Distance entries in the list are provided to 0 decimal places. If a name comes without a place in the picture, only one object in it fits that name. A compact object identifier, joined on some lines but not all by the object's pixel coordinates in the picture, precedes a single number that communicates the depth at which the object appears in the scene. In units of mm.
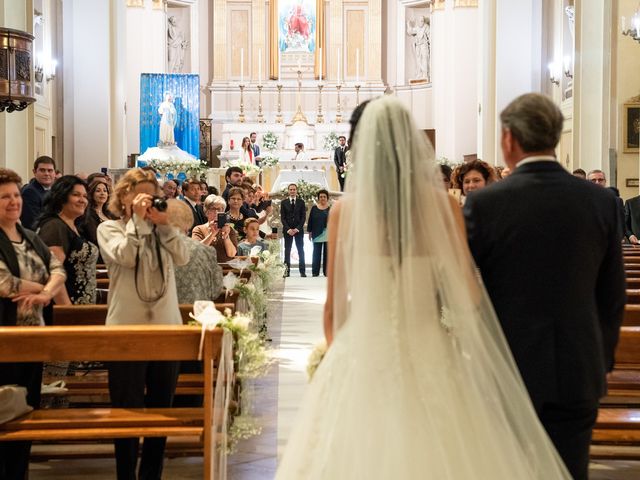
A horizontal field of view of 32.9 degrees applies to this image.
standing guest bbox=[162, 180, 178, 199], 11856
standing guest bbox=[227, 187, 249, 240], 11188
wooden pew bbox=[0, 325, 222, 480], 4875
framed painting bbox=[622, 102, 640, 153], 16312
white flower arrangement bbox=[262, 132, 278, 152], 25844
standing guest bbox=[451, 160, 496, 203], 6711
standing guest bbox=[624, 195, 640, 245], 12250
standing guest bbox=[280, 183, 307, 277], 17656
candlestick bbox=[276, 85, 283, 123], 28516
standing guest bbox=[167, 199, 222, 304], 7027
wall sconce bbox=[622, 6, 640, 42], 13566
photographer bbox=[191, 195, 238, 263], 9219
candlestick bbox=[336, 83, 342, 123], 28202
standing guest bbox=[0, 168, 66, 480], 5305
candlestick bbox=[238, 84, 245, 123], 28156
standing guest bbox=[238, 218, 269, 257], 11643
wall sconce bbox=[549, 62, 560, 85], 20328
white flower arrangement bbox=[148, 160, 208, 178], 20094
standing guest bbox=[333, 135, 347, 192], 22484
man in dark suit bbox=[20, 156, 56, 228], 9359
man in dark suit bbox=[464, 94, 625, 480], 3525
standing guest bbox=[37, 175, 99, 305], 6672
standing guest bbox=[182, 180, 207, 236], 11822
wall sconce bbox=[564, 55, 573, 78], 19453
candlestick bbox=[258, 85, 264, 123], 28453
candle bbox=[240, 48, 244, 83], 28859
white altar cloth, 21266
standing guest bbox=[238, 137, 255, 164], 22625
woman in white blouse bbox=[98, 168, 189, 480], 5320
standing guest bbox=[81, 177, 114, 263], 8477
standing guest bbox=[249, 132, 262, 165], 23208
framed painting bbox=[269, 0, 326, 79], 29797
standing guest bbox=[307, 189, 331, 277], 17562
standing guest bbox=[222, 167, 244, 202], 13451
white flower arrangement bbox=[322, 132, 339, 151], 26488
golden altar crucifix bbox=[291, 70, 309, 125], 27672
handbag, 5094
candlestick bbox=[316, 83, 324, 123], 28094
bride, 3602
